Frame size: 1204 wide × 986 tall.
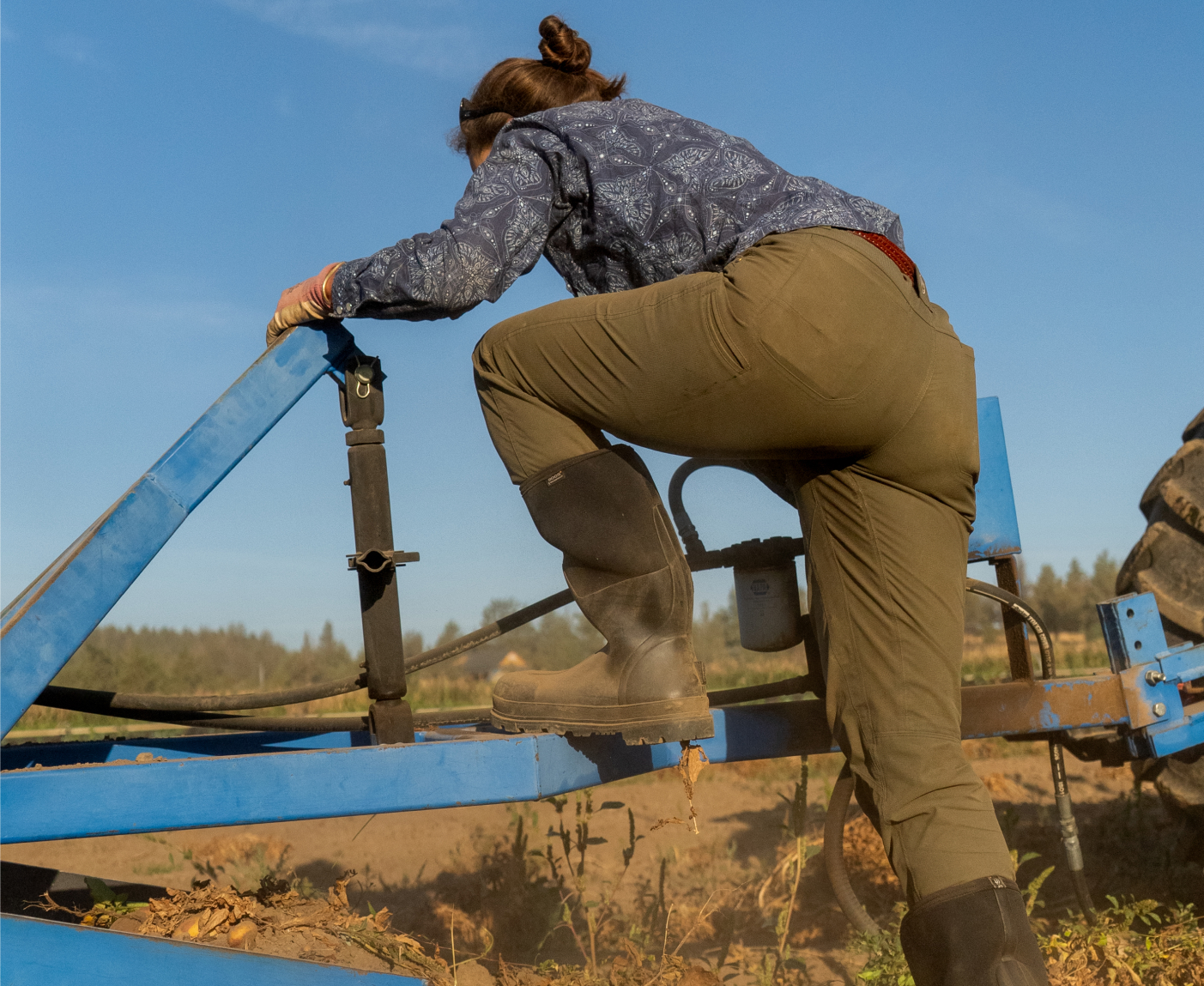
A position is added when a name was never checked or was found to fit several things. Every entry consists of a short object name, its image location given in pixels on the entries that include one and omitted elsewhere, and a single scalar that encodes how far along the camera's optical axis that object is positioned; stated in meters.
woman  1.65
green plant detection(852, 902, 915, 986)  2.36
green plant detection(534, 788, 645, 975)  2.53
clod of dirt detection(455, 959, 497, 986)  2.06
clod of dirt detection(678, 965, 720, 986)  2.11
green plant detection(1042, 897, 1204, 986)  2.34
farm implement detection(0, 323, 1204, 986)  1.63
